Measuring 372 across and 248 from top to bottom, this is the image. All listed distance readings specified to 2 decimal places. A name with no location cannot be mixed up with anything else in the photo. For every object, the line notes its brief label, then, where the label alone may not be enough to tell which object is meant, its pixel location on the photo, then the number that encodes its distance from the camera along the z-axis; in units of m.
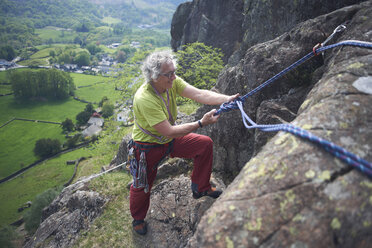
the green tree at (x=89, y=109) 80.92
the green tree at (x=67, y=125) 70.56
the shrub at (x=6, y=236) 27.76
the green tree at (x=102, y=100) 86.96
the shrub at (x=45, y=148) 58.56
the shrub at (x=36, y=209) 31.67
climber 4.60
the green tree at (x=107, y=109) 80.19
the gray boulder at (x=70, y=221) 7.26
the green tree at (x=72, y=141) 62.00
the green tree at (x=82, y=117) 76.12
